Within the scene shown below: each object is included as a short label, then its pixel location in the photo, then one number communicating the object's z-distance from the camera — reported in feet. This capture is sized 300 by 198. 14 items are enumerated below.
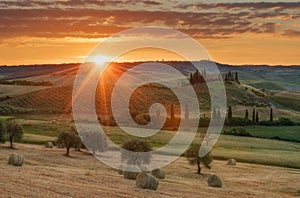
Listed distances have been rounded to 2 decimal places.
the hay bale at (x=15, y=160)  139.23
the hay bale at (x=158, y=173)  151.53
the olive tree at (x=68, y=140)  217.97
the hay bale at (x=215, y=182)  146.72
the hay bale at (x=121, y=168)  152.46
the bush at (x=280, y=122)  468.09
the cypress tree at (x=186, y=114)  447.83
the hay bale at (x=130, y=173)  139.23
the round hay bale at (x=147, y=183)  117.08
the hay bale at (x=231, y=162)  220.64
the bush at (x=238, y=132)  377.30
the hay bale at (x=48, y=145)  234.60
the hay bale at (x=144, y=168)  159.71
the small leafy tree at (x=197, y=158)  192.13
